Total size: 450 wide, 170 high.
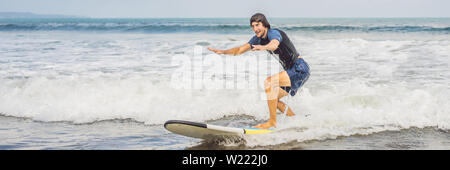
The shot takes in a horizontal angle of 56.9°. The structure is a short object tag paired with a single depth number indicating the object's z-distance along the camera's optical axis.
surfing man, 4.92
